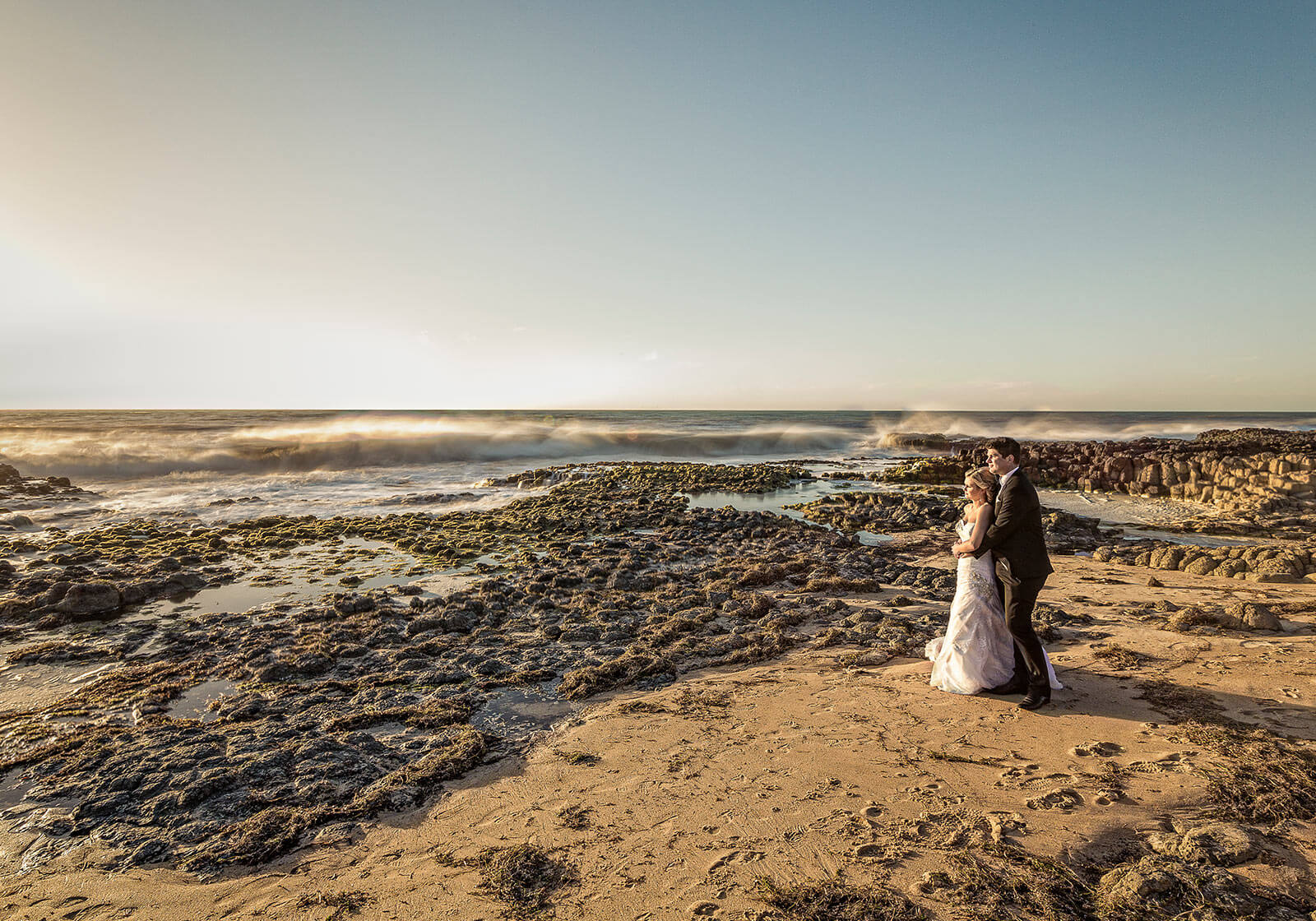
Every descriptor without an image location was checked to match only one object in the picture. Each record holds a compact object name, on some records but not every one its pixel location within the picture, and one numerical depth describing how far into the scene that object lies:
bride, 5.30
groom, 4.97
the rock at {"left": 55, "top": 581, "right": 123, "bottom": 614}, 8.70
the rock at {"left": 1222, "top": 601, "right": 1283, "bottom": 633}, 6.64
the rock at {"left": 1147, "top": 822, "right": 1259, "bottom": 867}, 3.10
